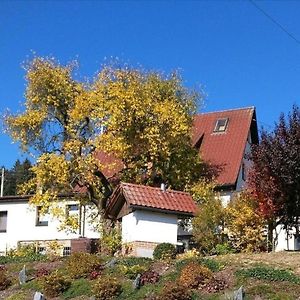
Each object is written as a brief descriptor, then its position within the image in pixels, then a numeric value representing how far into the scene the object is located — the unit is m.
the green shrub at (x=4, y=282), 19.93
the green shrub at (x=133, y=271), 18.61
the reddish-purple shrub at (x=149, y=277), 17.94
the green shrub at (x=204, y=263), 18.34
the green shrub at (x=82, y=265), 19.45
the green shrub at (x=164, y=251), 22.97
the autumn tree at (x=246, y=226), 26.73
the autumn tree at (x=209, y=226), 26.42
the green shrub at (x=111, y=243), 26.49
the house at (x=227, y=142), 38.16
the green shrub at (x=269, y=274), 17.00
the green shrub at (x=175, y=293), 15.81
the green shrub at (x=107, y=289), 17.11
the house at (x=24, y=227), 40.78
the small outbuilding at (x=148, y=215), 25.22
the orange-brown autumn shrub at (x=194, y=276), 17.11
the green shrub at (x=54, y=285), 18.25
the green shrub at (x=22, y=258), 23.38
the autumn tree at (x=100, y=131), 31.42
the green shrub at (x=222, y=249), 24.38
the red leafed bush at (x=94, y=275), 18.97
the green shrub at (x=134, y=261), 19.84
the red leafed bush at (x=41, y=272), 20.28
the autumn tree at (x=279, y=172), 24.67
